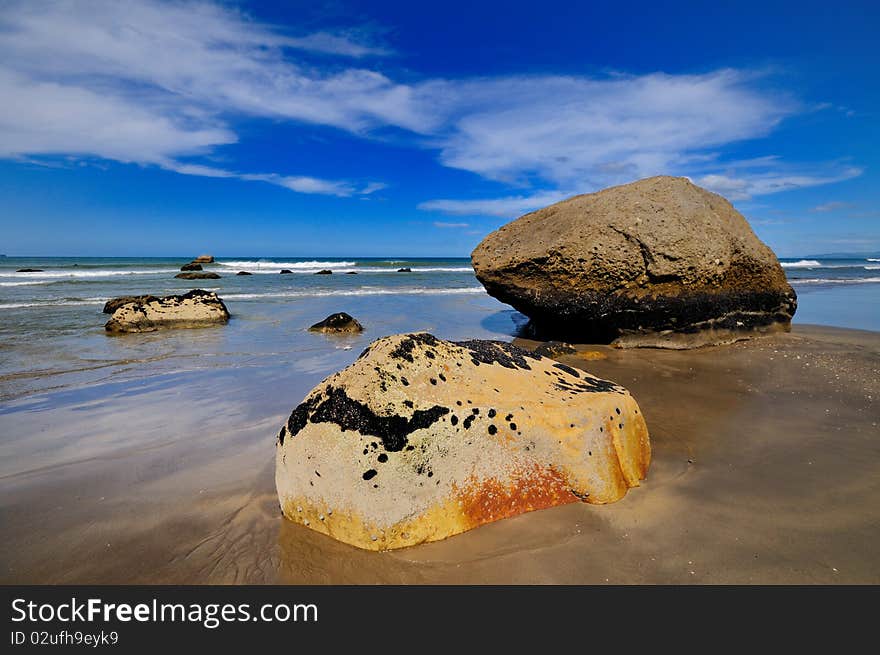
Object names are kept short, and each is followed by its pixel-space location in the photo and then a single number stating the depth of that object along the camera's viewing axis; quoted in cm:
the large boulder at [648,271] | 670
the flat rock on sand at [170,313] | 924
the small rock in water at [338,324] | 900
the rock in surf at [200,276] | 2633
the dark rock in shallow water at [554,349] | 645
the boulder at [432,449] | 236
